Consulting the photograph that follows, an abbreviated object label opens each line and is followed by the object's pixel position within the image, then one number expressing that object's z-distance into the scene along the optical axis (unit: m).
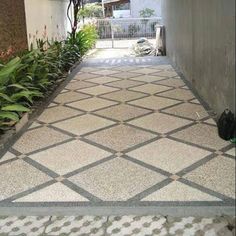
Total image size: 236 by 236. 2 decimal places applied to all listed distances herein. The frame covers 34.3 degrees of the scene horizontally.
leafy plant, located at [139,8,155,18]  17.31
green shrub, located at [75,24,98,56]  8.79
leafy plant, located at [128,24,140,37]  14.57
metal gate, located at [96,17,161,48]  13.60
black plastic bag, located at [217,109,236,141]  2.88
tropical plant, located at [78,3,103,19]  12.46
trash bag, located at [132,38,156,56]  9.92
